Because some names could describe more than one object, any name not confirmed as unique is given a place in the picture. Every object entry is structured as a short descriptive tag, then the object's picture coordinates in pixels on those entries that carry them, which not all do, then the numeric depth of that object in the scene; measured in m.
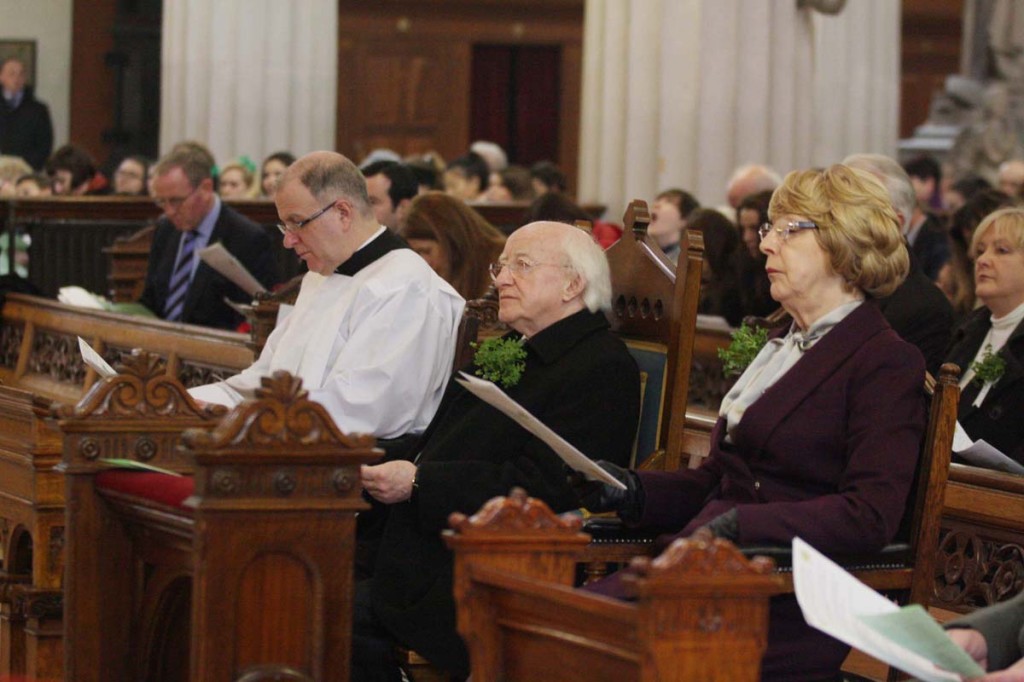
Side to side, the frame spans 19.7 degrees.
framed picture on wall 31.17
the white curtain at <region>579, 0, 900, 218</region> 19.02
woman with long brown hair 9.97
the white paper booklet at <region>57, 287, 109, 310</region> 13.48
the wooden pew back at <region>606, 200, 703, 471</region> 6.57
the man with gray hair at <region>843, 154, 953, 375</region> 7.56
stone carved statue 26.43
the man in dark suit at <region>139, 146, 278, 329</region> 13.03
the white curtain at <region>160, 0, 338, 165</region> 21.18
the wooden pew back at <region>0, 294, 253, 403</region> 10.74
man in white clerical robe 7.21
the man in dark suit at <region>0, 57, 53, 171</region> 26.38
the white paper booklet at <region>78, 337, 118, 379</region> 6.89
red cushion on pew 5.22
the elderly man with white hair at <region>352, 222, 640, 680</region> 6.26
